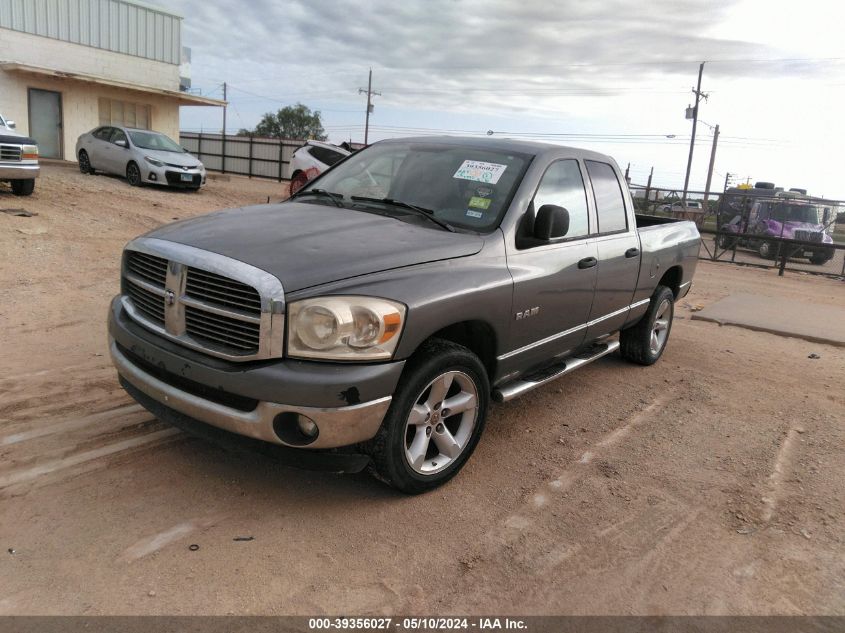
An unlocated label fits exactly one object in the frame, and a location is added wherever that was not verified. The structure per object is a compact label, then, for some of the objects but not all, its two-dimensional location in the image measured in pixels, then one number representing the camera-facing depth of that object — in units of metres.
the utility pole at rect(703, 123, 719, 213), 39.16
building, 20.30
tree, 77.19
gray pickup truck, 2.88
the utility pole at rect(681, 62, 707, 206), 39.02
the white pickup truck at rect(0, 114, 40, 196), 11.32
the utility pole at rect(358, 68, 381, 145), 50.23
